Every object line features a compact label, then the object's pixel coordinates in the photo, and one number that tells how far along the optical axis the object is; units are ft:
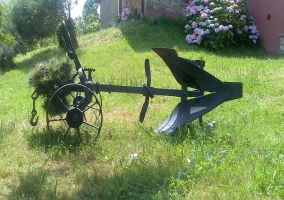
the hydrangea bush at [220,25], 34.09
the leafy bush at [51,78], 13.75
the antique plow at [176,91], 13.41
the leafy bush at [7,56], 38.37
